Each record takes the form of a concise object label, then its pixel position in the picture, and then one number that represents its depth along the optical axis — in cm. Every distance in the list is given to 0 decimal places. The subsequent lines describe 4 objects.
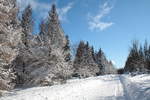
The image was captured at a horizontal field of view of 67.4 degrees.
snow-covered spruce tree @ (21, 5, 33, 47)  1939
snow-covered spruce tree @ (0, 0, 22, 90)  735
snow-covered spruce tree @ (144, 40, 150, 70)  4349
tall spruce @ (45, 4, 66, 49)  1582
